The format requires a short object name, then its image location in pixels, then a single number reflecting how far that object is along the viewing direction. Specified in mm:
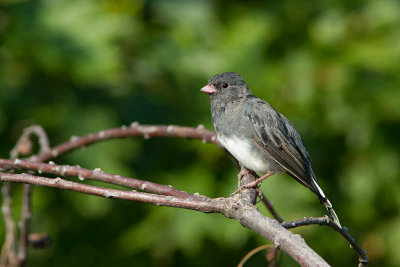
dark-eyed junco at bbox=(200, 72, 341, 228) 5147
